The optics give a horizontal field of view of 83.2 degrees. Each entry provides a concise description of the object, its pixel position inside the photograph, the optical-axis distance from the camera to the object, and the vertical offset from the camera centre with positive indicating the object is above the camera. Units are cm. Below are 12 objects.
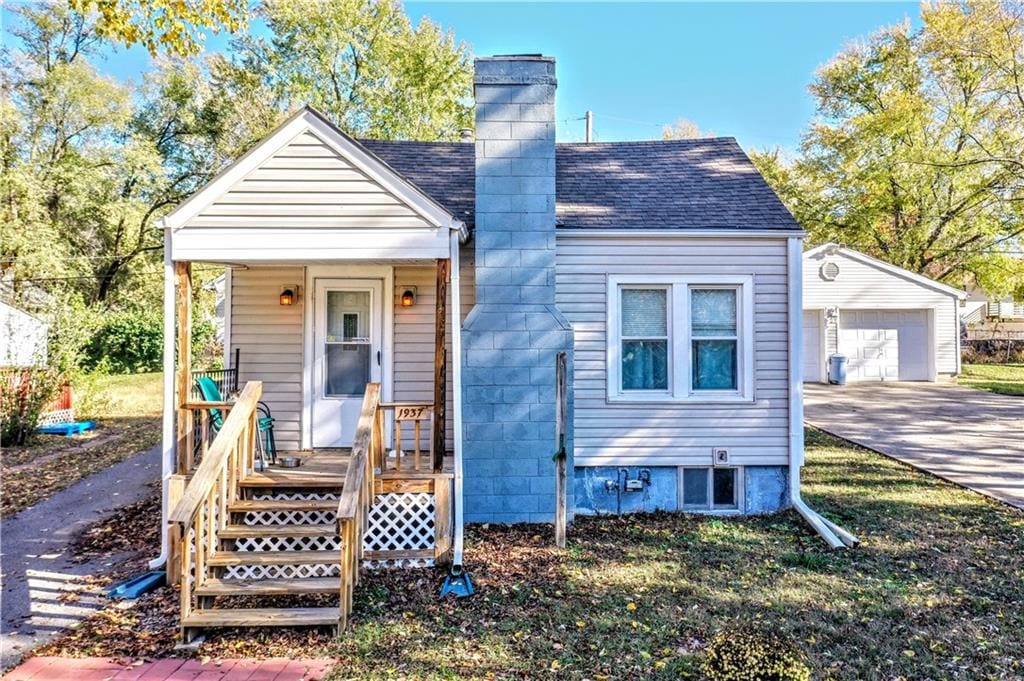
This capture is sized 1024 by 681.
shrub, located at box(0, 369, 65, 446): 1072 -99
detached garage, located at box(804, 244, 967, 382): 1888 +101
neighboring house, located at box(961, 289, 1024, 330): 2978 +223
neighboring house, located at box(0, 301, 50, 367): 1132 +19
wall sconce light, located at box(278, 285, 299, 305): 712 +68
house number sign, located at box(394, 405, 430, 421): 561 -63
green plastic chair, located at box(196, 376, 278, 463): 614 -75
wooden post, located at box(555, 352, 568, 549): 574 -99
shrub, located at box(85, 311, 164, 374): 2133 +29
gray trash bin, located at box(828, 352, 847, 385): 1889 -65
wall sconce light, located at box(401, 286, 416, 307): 712 +65
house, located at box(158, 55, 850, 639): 543 +21
